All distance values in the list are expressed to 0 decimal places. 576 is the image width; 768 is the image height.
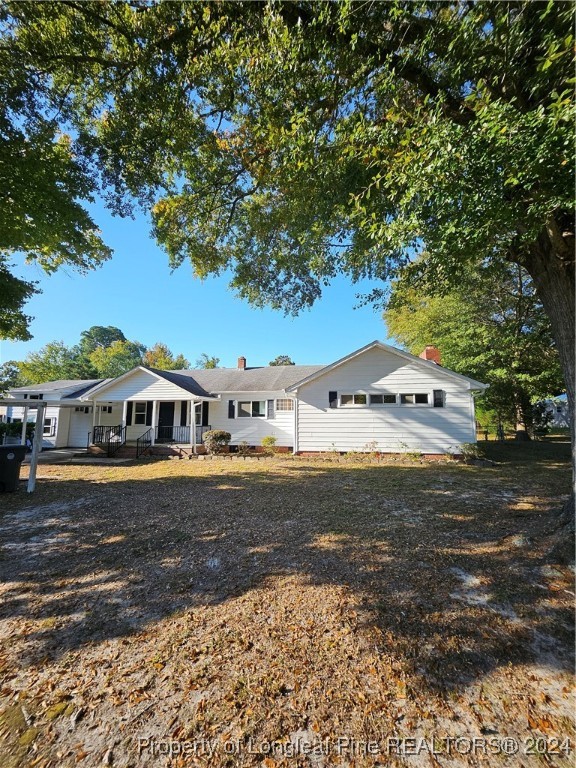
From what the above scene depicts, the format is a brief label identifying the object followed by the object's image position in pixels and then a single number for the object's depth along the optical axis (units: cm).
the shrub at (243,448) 1572
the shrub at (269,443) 1606
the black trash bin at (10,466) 775
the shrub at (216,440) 1571
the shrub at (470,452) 1230
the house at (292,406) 1348
